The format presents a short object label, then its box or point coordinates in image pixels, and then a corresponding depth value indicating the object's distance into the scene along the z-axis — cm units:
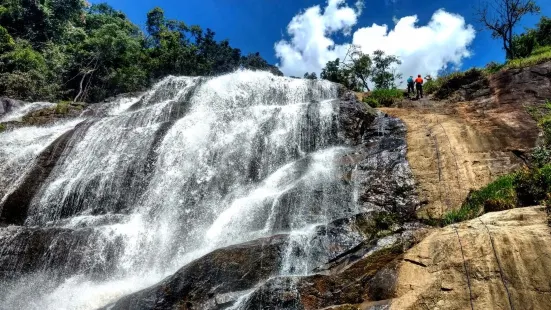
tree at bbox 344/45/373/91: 3578
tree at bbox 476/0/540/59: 2655
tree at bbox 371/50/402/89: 3503
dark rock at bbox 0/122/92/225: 1659
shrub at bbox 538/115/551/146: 1317
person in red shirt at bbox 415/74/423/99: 2183
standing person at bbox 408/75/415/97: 2333
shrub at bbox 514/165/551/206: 887
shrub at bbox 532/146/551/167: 1143
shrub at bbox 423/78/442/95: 2256
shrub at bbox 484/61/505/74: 2070
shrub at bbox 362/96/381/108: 2249
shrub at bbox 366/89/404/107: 2269
